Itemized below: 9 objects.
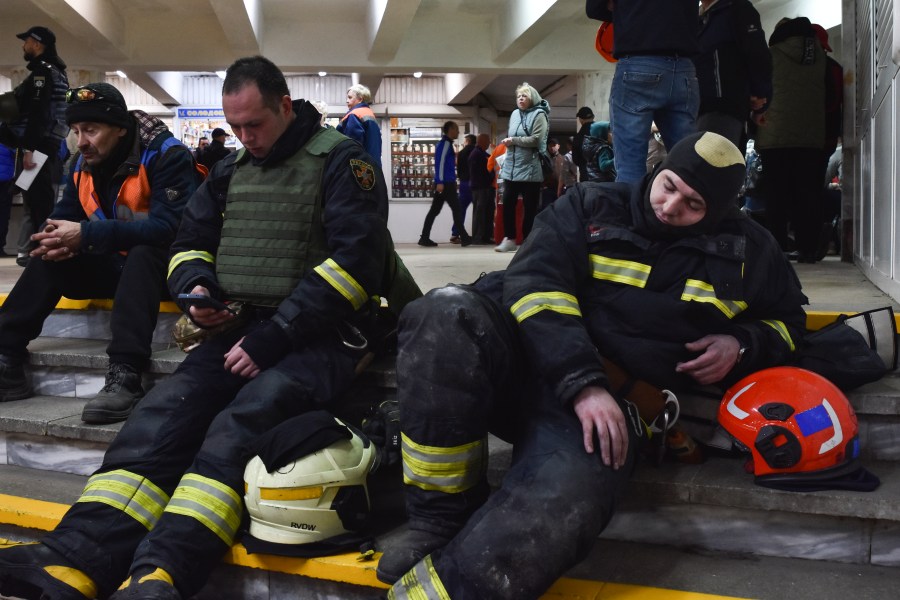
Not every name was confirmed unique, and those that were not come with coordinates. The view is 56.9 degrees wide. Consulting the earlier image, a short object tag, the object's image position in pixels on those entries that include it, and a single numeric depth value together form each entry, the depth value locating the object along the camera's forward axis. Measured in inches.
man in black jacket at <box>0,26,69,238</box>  241.8
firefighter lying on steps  74.7
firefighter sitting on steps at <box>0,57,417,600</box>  88.4
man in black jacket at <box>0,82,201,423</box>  121.6
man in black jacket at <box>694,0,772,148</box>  159.8
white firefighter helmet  88.8
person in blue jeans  139.1
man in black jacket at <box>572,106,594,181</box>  317.1
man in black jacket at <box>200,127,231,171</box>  439.2
